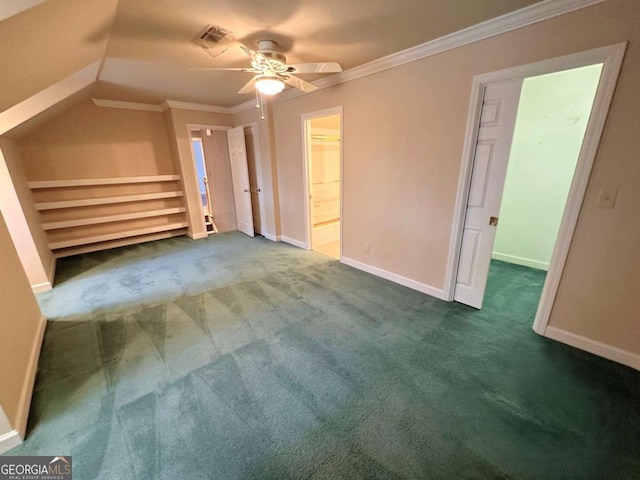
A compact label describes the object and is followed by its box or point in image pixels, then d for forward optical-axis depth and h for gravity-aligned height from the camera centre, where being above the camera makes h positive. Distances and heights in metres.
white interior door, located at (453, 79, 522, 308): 2.12 -0.22
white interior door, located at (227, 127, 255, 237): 4.98 -0.22
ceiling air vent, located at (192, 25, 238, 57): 2.06 +1.07
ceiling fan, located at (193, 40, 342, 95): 2.13 +0.82
